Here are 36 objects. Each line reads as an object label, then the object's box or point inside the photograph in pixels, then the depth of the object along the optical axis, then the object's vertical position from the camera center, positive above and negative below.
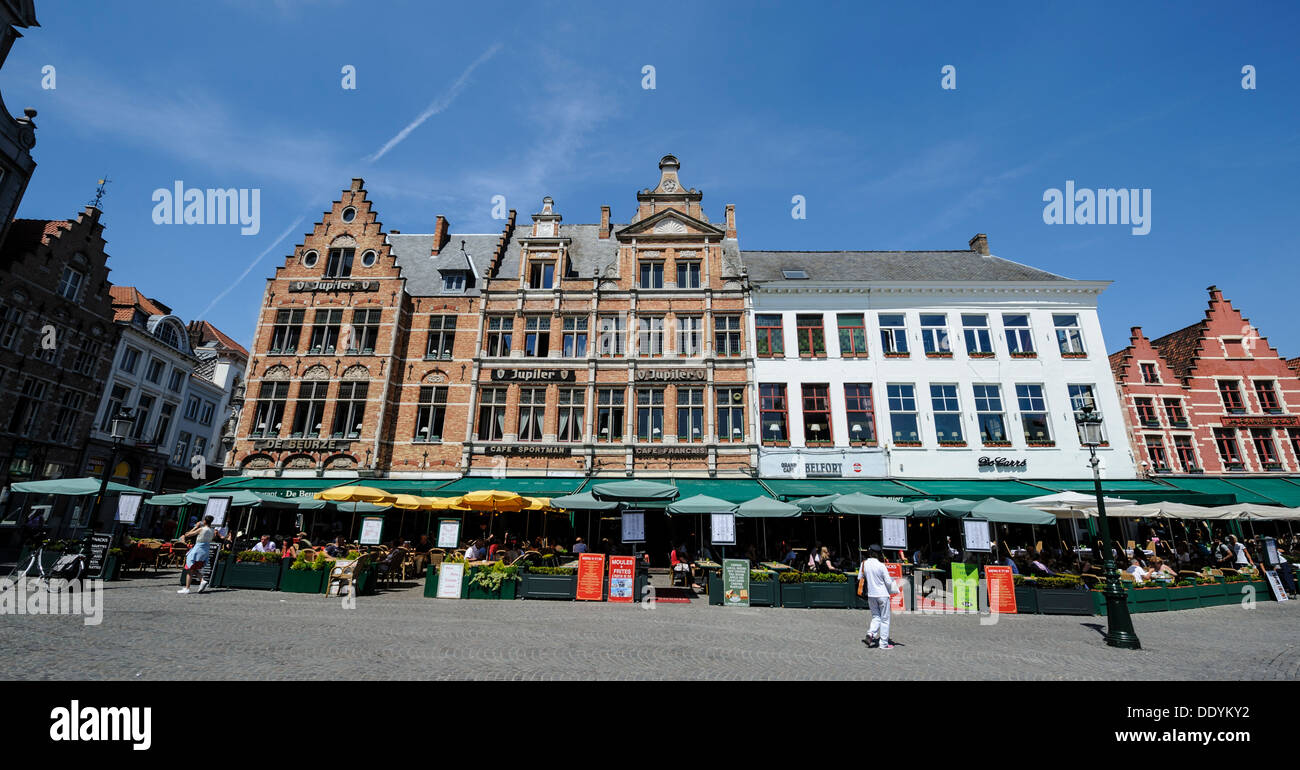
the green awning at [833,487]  19.98 +1.89
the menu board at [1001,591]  13.73 -1.25
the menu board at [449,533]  16.02 -0.05
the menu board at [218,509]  16.95 +0.60
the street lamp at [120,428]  14.46 +2.62
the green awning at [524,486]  20.61 +1.83
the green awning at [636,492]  16.48 +1.29
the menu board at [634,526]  16.11 +0.26
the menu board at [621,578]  14.37 -1.13
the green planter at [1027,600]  13.71 -1.45
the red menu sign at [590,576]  14.46 -1.10
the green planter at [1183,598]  14.27 -1.42
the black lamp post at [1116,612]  9.50 -1.21
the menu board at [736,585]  14.09 -1.25
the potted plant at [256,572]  14.69 -1.17
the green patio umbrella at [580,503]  16.86 +0.97
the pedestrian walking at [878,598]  9.06 -0.98
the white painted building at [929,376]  21.92 +6.86
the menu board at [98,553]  14.34 -0.70
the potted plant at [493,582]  14.49 -1.31
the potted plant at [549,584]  14.41 -1.32
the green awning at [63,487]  16.59 +1.18
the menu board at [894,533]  15.79 +0.18
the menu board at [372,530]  15.84 +0.02
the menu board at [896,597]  14.32 -1.51
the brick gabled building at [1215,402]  25.89 +6.95
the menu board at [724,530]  15.49 +0.19
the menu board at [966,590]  13.84 -1.24
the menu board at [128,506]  16.43 +0.62
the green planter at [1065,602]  13.58 -1.49
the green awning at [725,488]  19.58 +1.79
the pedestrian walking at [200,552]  13.26 -0.59
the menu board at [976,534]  15.08 +0.18
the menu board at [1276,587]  15.55 -1.17
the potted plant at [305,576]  14.46 -1.24
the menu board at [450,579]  14.41 -1.23
